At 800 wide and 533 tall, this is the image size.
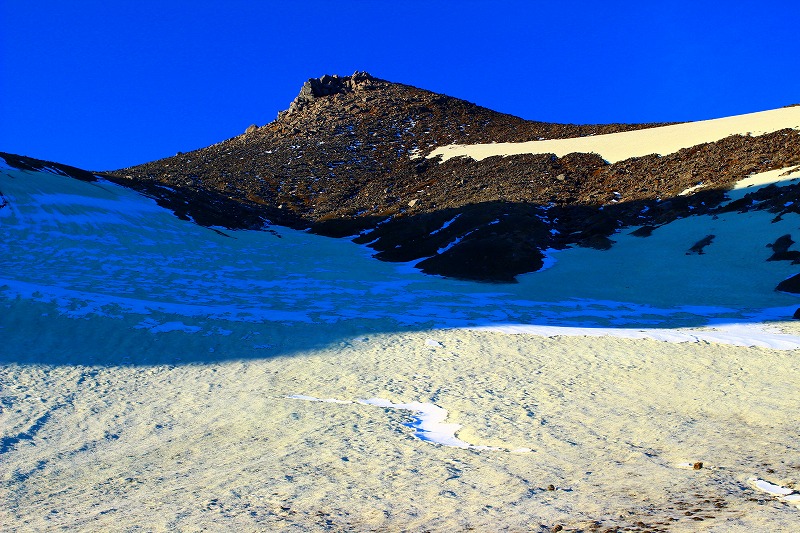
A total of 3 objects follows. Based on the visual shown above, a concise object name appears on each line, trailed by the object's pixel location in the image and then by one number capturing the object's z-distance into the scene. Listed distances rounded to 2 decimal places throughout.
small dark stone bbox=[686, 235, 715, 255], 31.15
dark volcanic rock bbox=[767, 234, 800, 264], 28.12
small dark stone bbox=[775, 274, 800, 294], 25.03
